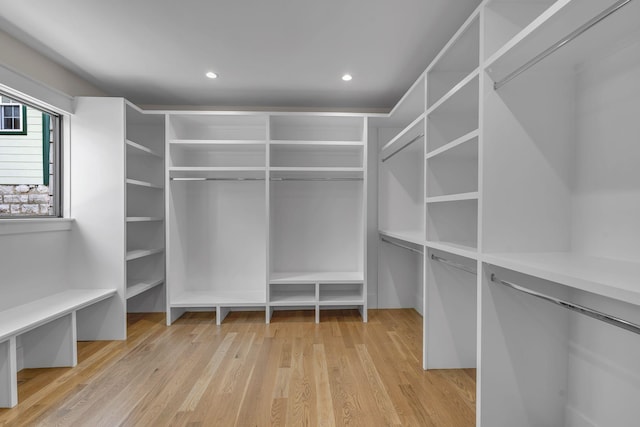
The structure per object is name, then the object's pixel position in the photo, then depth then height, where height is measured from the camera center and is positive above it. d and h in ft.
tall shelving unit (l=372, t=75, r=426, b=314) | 12.78 -0.14
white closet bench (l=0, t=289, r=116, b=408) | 7.35 -2.83
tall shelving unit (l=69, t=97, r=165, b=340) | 9.75 +0.16
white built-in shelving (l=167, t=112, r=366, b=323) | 12.46 -0.04
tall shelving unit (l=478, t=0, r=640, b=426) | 4.76 -0.11
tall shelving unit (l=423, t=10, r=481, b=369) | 7.66 -0.29
